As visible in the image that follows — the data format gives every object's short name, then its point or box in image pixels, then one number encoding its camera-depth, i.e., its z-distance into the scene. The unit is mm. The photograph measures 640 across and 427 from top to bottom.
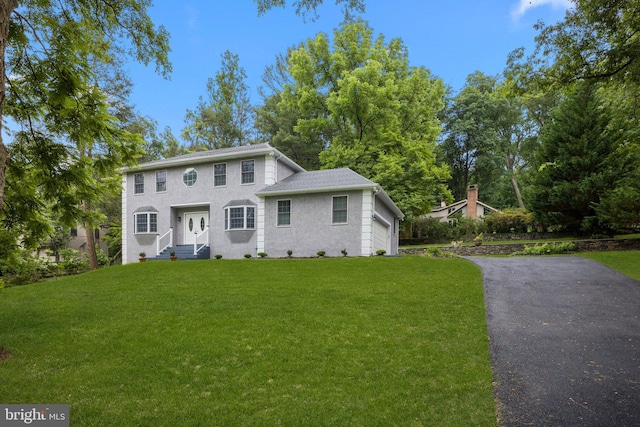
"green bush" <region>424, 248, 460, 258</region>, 13859
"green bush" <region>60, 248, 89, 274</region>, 19039
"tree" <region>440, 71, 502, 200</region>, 32469
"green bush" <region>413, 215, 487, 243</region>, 23312
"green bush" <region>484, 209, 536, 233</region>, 20812
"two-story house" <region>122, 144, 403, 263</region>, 13828
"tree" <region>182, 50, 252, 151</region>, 29828
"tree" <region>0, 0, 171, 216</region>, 4664
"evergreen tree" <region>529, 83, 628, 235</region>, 15664
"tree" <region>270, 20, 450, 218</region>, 20172
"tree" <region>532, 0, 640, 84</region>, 7805
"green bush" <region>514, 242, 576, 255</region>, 14180
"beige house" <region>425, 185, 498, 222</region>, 27625
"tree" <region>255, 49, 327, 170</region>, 26938
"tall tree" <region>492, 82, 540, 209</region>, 32750
